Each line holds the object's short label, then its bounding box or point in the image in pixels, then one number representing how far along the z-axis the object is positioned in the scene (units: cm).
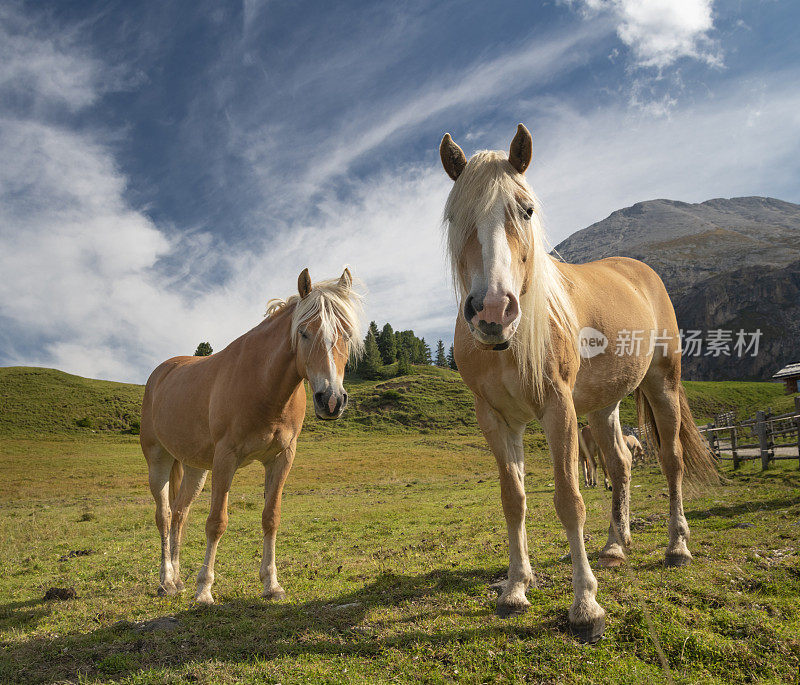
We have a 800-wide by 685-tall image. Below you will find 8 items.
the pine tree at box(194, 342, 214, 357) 7261
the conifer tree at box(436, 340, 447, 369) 12889
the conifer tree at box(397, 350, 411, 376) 8938
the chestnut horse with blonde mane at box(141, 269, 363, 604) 507
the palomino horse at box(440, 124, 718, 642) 301
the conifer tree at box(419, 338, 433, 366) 11559
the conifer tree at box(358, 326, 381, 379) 8492
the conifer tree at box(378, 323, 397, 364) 10094
